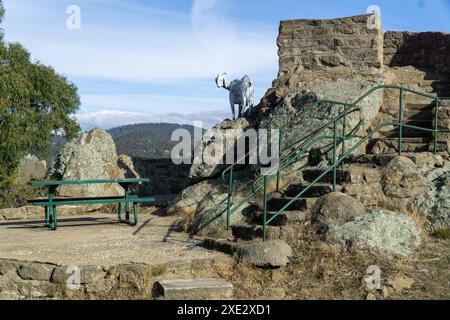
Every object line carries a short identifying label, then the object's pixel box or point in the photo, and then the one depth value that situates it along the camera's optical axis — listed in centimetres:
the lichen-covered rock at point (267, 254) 654
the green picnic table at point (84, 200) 902
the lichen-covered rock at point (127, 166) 1479
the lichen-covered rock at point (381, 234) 688
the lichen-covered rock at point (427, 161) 859
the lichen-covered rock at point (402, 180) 808
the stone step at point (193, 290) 584
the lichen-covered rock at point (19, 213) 1127
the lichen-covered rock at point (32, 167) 1807
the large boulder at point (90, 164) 1272
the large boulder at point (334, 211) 722
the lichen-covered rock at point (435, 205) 777
